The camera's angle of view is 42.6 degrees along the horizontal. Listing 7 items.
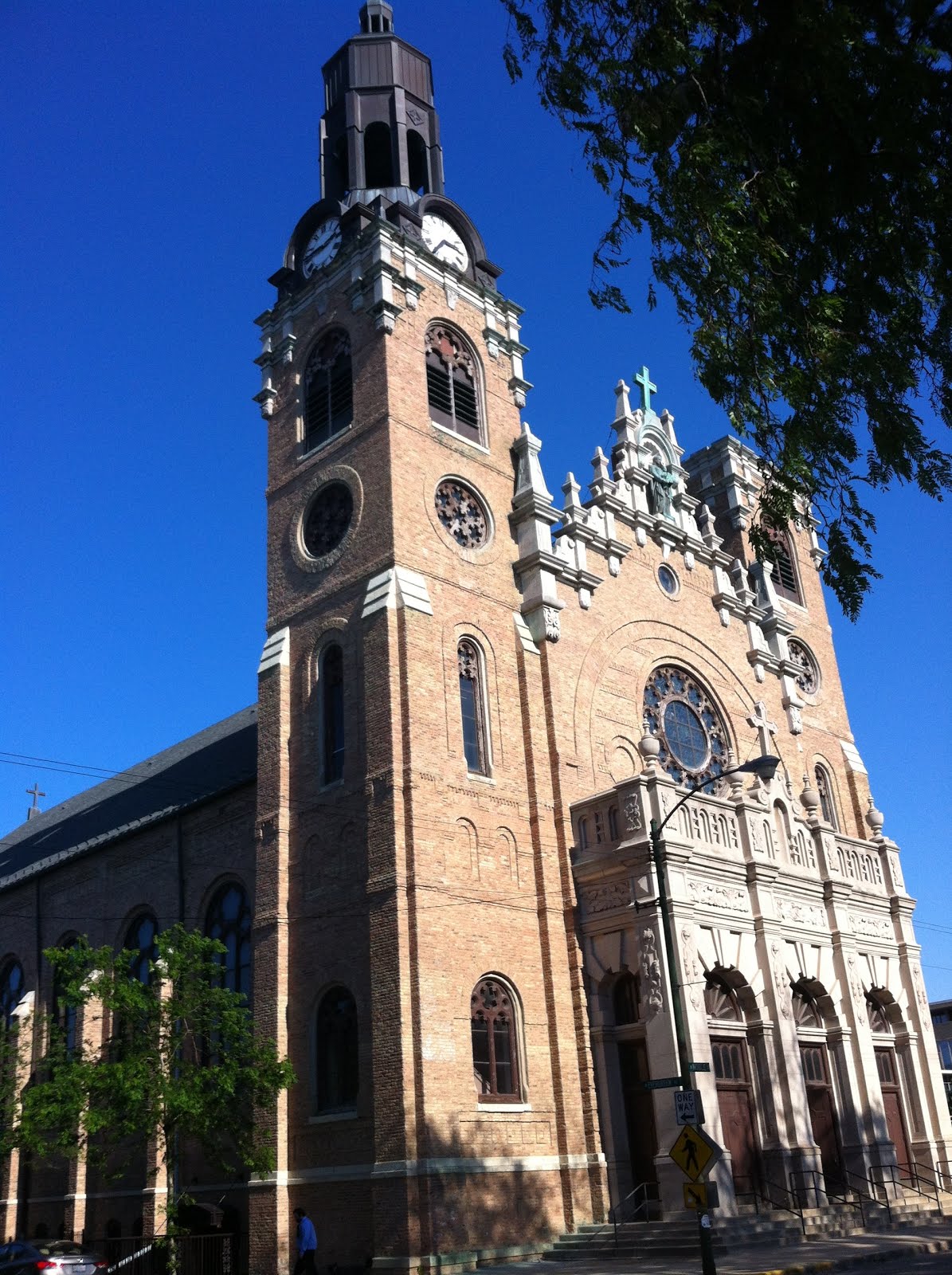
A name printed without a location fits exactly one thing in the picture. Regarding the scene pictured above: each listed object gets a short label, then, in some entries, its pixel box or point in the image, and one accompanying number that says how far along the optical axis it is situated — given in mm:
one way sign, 16109
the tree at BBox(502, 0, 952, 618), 10055
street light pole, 16797
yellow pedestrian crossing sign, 15570
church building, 21750
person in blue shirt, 19375
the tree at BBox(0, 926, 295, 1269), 20688
